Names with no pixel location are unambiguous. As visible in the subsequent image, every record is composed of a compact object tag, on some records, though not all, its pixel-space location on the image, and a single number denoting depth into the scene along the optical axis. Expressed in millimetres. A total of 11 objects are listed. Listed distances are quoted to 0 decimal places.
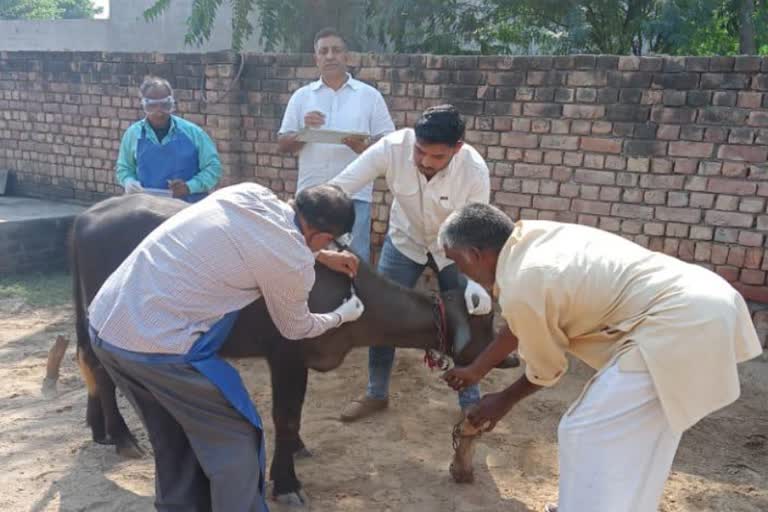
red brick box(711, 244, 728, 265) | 4844
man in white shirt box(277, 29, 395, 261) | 4754
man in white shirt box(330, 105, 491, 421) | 3408
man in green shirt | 4852
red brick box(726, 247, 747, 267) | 4785
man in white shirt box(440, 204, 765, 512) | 2205
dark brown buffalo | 3391
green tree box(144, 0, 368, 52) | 8625
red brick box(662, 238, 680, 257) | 5016
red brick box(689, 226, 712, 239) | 4879
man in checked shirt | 2441
